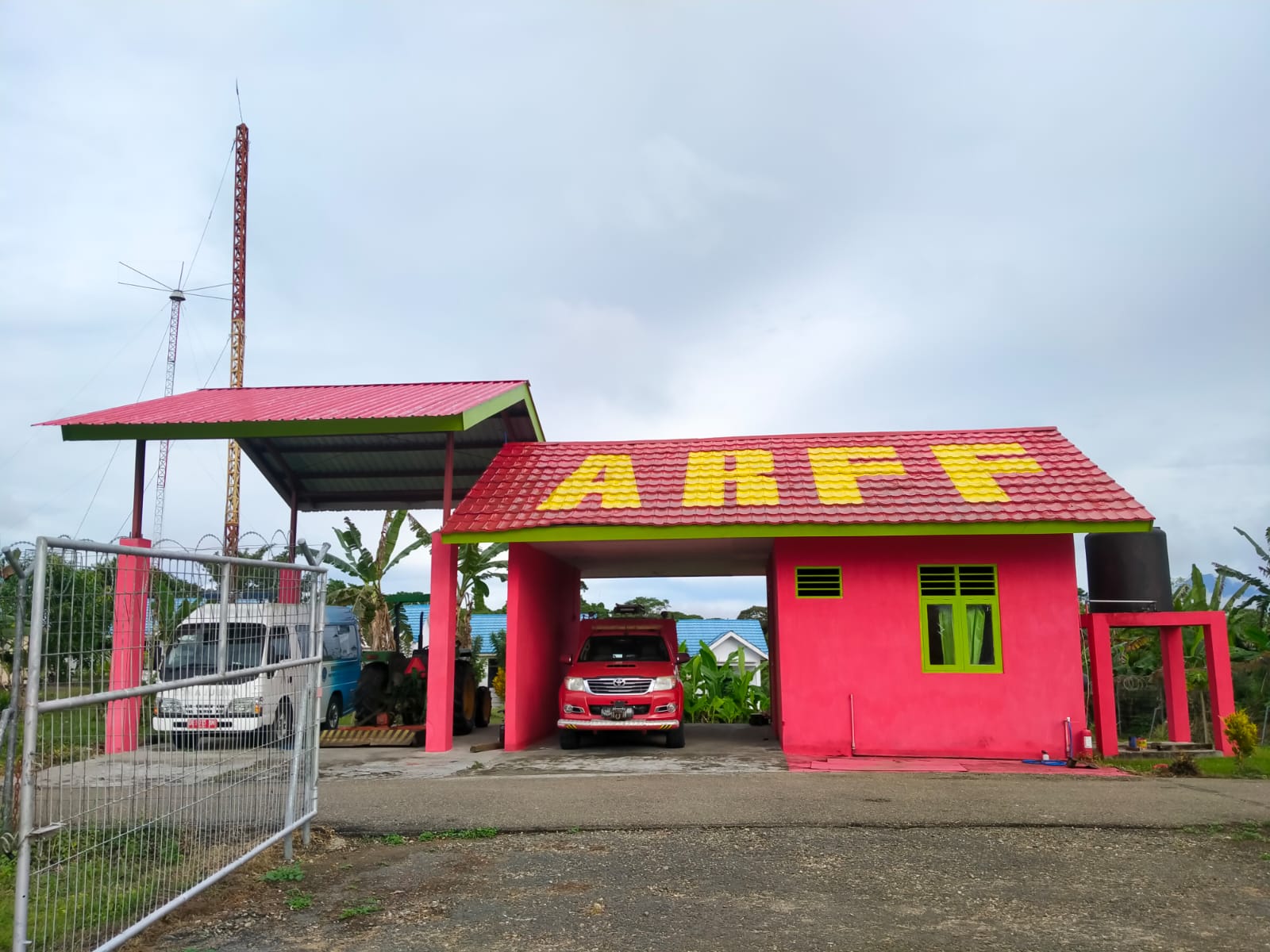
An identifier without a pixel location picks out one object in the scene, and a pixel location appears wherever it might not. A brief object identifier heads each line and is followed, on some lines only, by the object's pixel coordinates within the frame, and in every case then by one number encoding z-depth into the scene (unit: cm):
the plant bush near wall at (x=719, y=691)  2000
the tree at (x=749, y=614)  5494
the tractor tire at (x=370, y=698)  1602
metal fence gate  430
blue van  1747
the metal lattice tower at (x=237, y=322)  6338
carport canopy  1359
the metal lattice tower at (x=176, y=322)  5853
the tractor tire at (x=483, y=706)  1856
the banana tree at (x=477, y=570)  2428
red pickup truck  1373
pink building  1313
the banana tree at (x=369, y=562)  2142
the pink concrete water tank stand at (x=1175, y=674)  1332
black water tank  1474
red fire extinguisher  1274
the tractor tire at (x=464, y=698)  1653
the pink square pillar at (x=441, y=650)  1388
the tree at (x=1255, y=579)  1809
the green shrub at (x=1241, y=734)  1205
